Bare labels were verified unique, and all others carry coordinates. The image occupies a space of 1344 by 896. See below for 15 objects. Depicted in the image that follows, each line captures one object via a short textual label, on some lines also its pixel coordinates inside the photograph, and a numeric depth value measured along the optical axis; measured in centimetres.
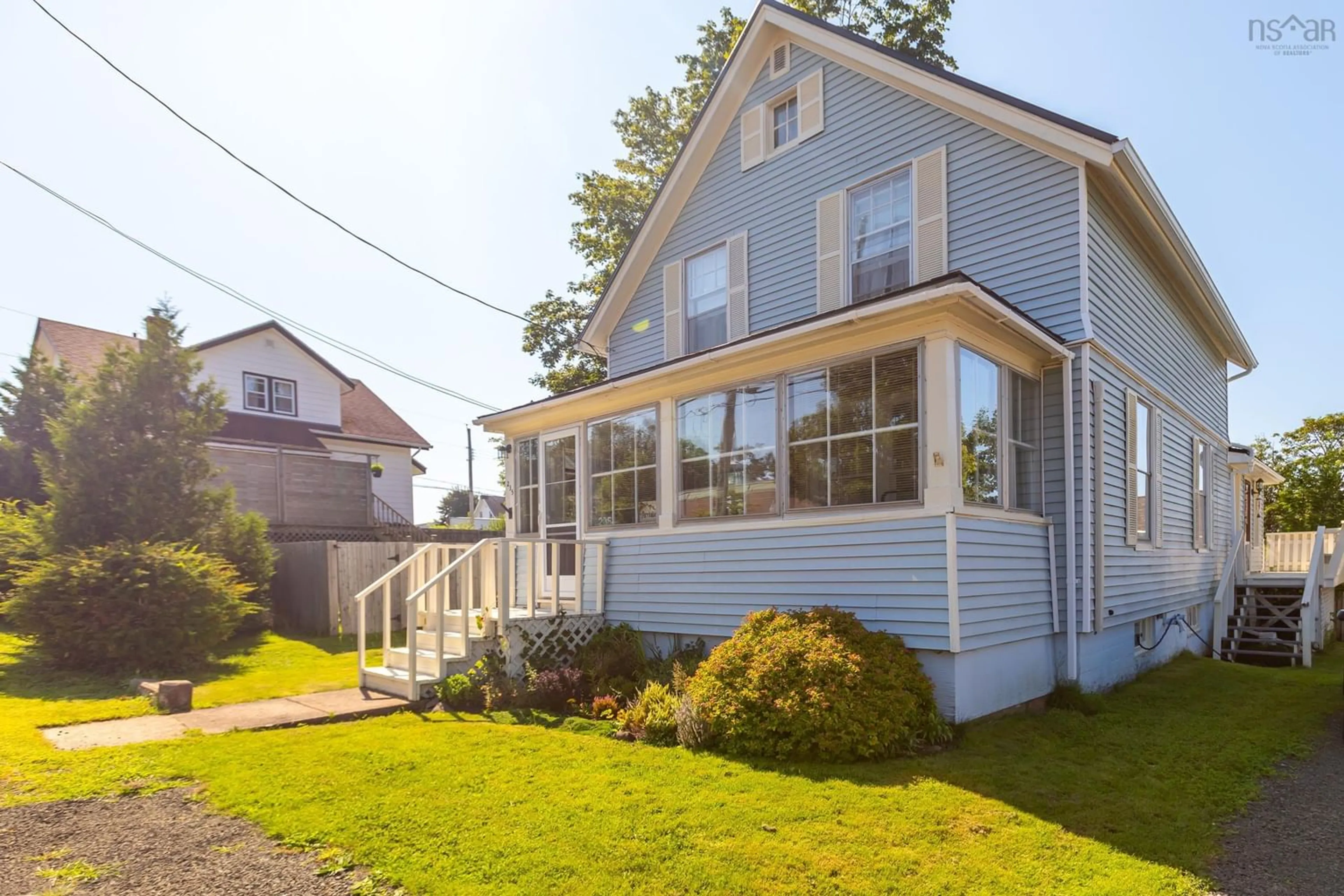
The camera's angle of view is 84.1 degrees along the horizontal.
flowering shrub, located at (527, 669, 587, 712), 775
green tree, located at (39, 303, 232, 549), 1008
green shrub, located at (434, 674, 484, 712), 784
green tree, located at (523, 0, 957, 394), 2102
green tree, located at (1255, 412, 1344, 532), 2364
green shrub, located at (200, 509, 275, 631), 1165
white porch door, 1000
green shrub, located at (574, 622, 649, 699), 790
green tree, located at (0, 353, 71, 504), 1484
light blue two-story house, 661
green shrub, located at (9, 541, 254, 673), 921
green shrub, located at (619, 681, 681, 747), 630
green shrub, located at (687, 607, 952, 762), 551
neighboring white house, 1675
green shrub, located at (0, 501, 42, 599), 1004
